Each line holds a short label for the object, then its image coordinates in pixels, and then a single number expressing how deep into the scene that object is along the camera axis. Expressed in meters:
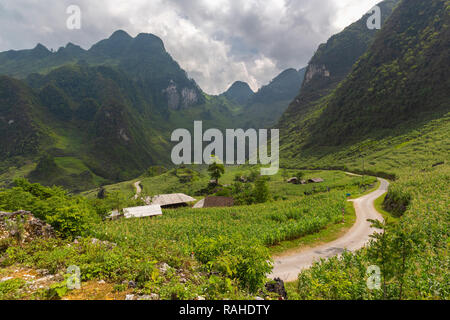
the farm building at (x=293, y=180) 72.19
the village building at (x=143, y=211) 37.59
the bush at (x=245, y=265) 8.52
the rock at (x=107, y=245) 12.20
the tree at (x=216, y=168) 81.62
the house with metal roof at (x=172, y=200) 50.53
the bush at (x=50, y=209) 14.48
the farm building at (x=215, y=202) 50.03
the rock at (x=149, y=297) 6.83
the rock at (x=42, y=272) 8.51
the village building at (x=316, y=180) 66.56
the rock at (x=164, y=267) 9.20
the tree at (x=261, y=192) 50.06
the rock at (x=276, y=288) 9.42
